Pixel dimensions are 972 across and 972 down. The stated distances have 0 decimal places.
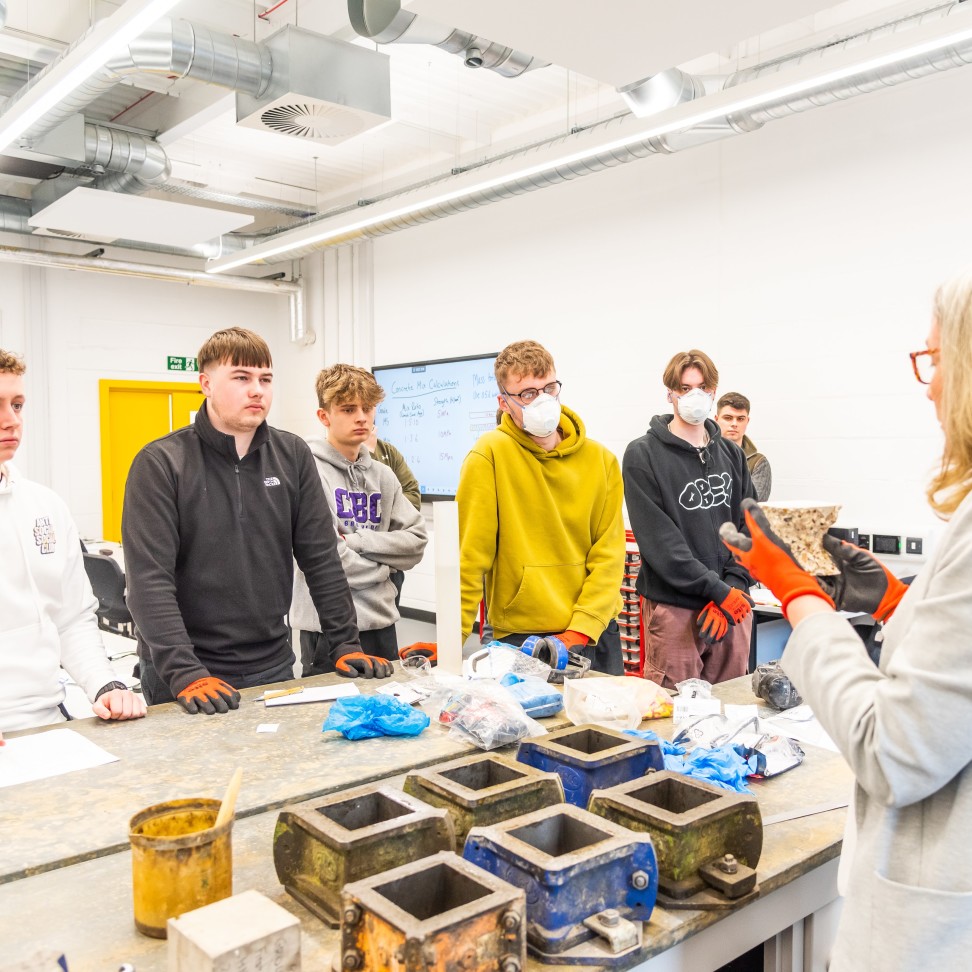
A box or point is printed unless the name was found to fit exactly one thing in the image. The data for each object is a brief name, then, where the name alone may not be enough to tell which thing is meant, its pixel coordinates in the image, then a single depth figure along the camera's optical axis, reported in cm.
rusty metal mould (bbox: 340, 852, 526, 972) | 87
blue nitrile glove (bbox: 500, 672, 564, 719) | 185
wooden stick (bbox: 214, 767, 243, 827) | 105
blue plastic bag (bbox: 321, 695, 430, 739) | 172
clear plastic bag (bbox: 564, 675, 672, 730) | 174
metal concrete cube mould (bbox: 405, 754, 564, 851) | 119
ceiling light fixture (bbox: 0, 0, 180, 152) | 272
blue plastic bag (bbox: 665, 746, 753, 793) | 143
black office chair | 402
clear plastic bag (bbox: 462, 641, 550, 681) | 206
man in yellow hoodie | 244
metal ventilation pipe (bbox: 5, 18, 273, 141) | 360
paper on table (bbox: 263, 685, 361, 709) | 194
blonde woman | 84
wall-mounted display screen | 634
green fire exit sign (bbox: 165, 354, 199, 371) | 778
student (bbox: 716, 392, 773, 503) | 441
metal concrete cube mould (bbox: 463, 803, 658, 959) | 100
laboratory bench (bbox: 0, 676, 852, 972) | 105
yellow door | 738
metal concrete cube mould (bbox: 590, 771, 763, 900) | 112
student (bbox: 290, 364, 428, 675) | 282
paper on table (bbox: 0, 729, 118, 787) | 153
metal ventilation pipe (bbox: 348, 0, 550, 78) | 309
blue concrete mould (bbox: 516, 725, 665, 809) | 134
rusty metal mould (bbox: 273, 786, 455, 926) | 105
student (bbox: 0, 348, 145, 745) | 184
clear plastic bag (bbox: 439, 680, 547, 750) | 167
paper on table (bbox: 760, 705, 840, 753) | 173
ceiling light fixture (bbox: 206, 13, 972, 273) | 288
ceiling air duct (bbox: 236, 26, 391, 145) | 356
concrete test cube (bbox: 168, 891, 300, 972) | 85
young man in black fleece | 199
